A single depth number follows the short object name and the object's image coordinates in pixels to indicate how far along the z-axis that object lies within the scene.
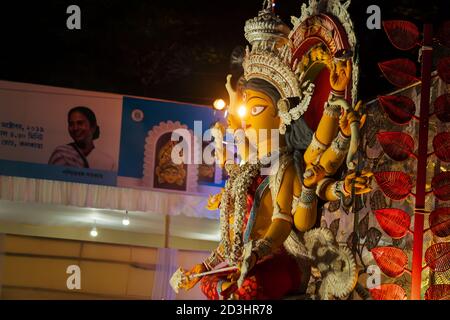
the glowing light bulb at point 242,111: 5.79
